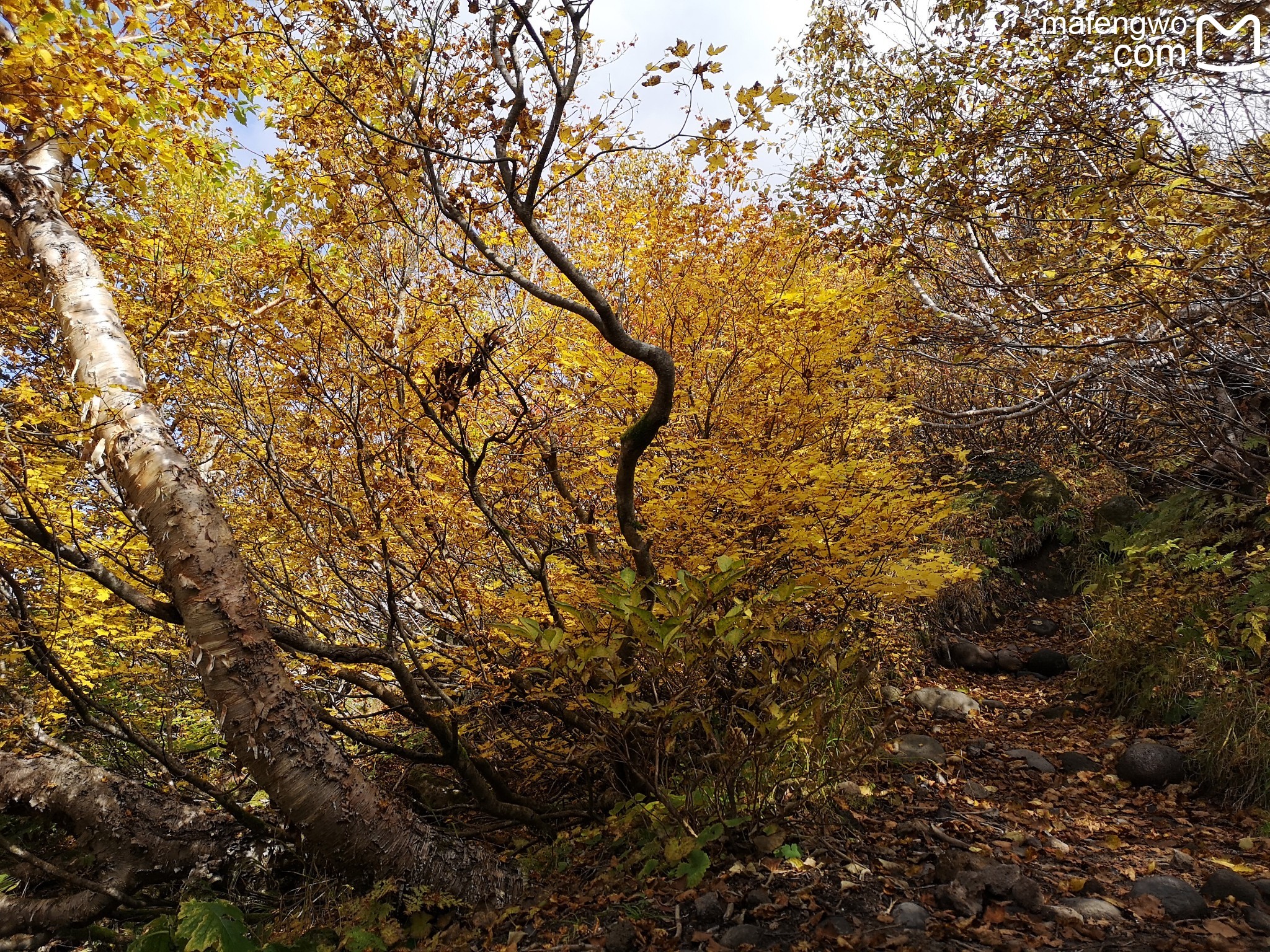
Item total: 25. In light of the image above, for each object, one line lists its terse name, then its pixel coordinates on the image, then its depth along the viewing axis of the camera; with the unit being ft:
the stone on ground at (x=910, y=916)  8.30
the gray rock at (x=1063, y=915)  8.42
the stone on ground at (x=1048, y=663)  22.86
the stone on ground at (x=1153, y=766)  14.82
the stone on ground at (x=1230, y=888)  9.27
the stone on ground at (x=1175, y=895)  8.89
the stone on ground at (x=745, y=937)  8.32
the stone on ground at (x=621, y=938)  8.55
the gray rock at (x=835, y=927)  8.28
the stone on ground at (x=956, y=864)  9.38
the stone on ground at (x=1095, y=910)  8.58
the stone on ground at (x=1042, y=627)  25.88
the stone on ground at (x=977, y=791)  14.20
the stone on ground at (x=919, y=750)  16.01
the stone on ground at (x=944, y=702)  19.98
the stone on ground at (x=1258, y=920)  8.51
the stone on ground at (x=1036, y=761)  16.05
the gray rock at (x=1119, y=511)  25.99
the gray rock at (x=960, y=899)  8.56
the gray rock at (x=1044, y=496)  30.01
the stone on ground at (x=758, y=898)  9.02
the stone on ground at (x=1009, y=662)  23.81
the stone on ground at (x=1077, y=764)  15.85
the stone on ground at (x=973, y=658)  24.20
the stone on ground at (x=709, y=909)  8.90
